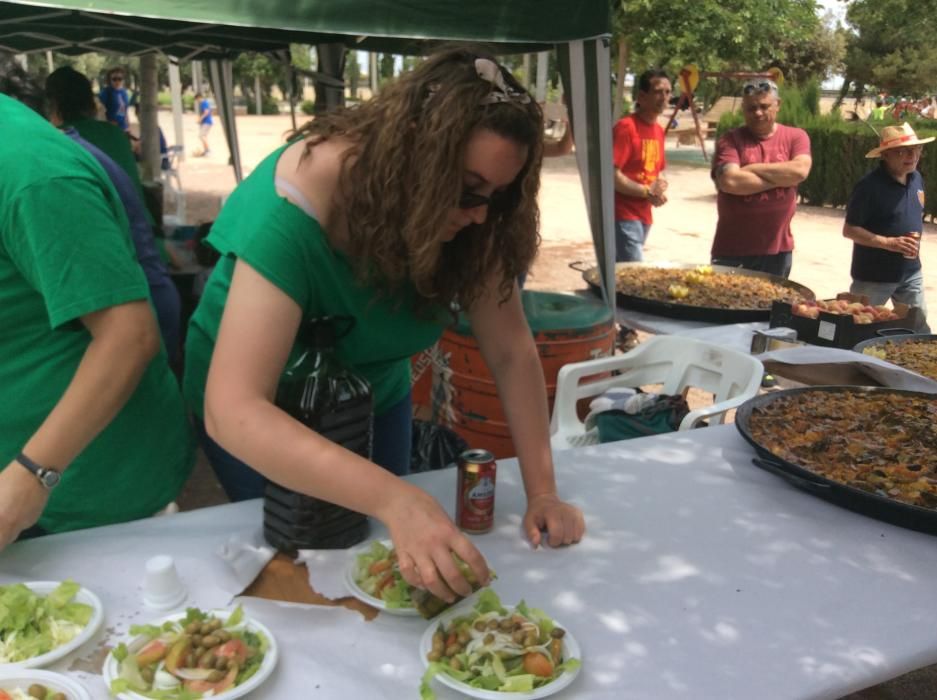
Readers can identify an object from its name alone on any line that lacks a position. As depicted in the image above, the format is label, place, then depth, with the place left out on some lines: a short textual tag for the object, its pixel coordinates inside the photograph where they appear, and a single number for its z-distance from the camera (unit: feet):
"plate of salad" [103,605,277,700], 3.61
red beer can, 5.14
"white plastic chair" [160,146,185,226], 26.66
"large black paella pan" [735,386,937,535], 5.75
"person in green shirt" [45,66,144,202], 15.76
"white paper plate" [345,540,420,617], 4.30
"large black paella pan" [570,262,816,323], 12.71
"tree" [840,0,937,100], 75.82
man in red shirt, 18.62
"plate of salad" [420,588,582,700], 3.74
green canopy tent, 12.06
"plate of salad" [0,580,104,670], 3.81
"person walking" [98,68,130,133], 42.55
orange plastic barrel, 11.10
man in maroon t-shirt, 16.31
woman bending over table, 4.12
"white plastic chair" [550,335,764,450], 9.93
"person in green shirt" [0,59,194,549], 4.13
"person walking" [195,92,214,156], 66.08
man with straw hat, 15.60
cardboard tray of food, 11.24
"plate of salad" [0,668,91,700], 3.52
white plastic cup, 4.28
